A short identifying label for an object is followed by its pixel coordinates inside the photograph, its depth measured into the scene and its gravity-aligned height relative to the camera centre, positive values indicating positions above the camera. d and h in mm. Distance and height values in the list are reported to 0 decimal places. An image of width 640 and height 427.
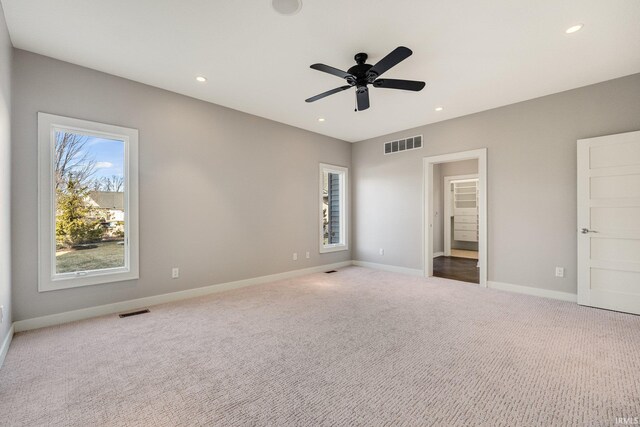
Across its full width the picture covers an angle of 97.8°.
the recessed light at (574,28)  2442 +1631
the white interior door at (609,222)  3258 -119
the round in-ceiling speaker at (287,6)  2172 +1654
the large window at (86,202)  2996 +147
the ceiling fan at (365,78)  2600 +1360
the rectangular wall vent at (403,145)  5352 +1372
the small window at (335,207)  6238 +150
